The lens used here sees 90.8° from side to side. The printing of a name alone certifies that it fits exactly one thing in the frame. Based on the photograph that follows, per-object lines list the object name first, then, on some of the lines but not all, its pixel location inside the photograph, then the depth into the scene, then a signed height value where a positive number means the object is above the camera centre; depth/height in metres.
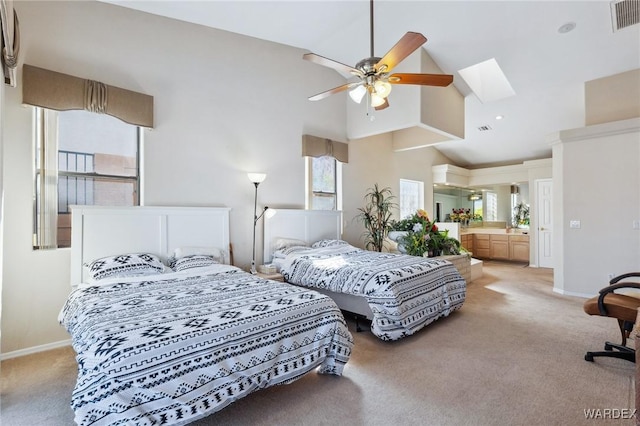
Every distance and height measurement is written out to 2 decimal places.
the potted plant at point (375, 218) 5.81 -0.10
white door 6.95 -0.22
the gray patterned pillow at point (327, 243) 4.70 -0.46
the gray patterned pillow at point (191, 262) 3.25 -0.52
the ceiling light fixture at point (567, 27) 3.71 +2.21
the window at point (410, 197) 6.99 +0.37
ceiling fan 2.50 +1.15
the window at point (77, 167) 2.95 +0.48
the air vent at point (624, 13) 3.30 +2.16
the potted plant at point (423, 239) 5.14 -0.45
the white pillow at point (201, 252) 3.47 -0.44
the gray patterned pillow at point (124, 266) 2.84 -0.49
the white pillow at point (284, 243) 4.43 -0.43
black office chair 2.47 -0.79
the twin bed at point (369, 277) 3.02 -0.70
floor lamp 4.15 +0.12
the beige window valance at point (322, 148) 4.92 +1.06
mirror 8.30 +0.33
